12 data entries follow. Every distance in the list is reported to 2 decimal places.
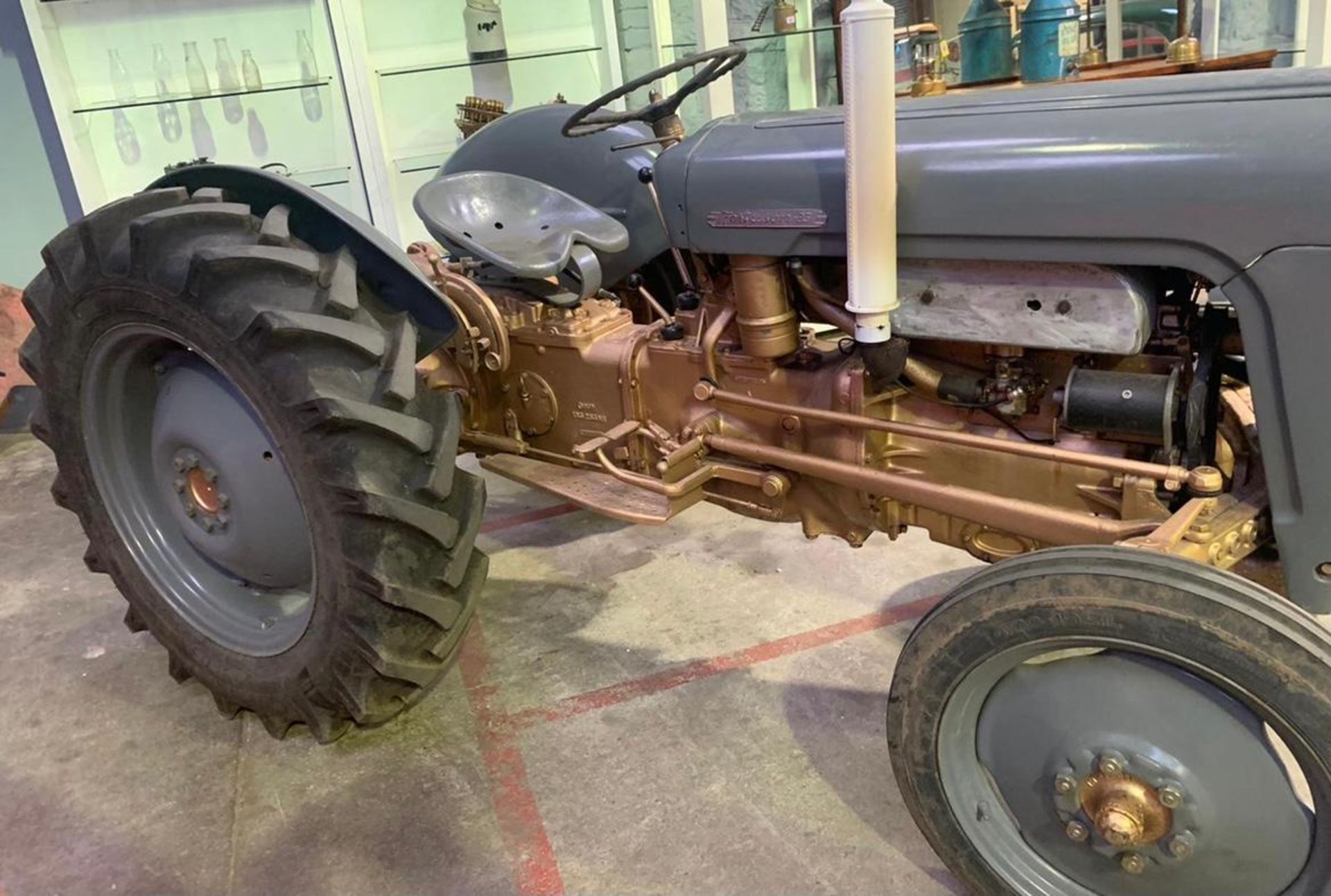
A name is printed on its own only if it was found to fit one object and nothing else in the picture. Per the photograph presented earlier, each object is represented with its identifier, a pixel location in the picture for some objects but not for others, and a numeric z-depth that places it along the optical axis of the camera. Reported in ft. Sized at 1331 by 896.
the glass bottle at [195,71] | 14.30
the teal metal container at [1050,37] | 10.86
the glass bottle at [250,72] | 14.46
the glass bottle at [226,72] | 14.42
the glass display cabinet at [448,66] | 14.74
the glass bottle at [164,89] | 14.26
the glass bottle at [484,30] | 15.10
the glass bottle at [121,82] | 14.11
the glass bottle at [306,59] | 14.61
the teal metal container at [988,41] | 11.50
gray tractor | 3.99
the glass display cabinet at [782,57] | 14.37
